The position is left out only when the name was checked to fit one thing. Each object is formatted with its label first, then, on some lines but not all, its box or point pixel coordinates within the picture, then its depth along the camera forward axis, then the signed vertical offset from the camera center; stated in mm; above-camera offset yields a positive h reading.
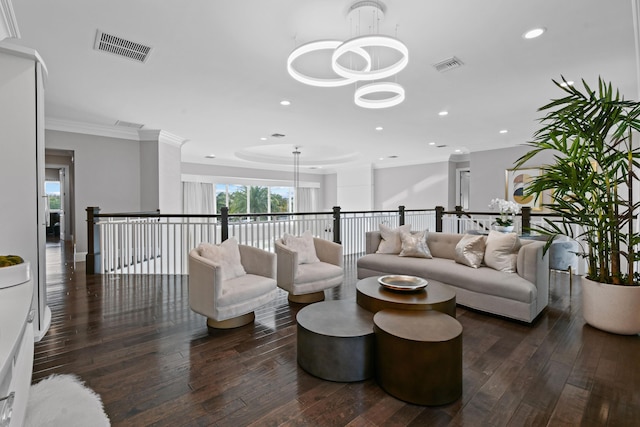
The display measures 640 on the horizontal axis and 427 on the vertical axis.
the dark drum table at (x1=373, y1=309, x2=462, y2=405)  1815 -891
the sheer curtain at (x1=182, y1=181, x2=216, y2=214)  10039 +478
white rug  1670 -1095
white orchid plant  4471 -22
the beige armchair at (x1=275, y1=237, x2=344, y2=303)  3428 -712
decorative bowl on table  2584 -626
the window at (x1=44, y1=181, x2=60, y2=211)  10777 +663
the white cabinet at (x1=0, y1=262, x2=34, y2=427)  757 -364
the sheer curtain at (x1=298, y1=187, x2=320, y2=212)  13058 +513
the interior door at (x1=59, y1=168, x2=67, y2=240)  9288 +533
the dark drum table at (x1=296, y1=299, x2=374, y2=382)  2049 -912
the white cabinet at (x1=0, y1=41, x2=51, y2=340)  2404 +441
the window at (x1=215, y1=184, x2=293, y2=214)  11117 +508
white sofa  2982 -736
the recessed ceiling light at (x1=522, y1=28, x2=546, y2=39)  2828 +1612
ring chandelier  2309 +1230
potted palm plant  2633 +123
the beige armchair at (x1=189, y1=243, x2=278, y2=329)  2711 -710
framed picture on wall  7534 +629
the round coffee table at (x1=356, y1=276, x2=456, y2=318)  2342 -679
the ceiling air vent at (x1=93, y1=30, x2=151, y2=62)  2955 +1625
